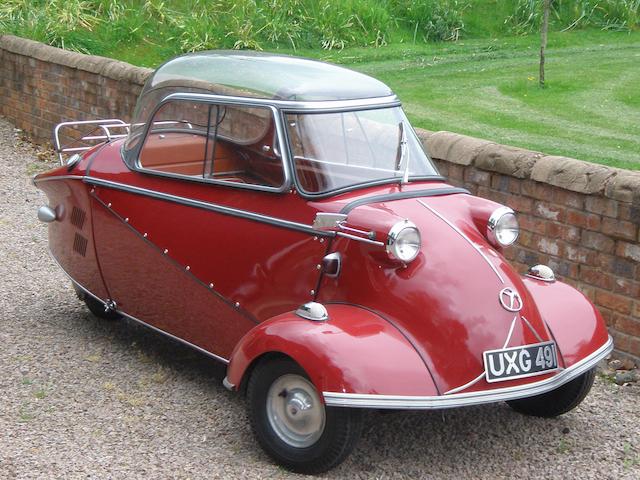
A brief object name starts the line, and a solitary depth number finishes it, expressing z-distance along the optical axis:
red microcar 4.64
